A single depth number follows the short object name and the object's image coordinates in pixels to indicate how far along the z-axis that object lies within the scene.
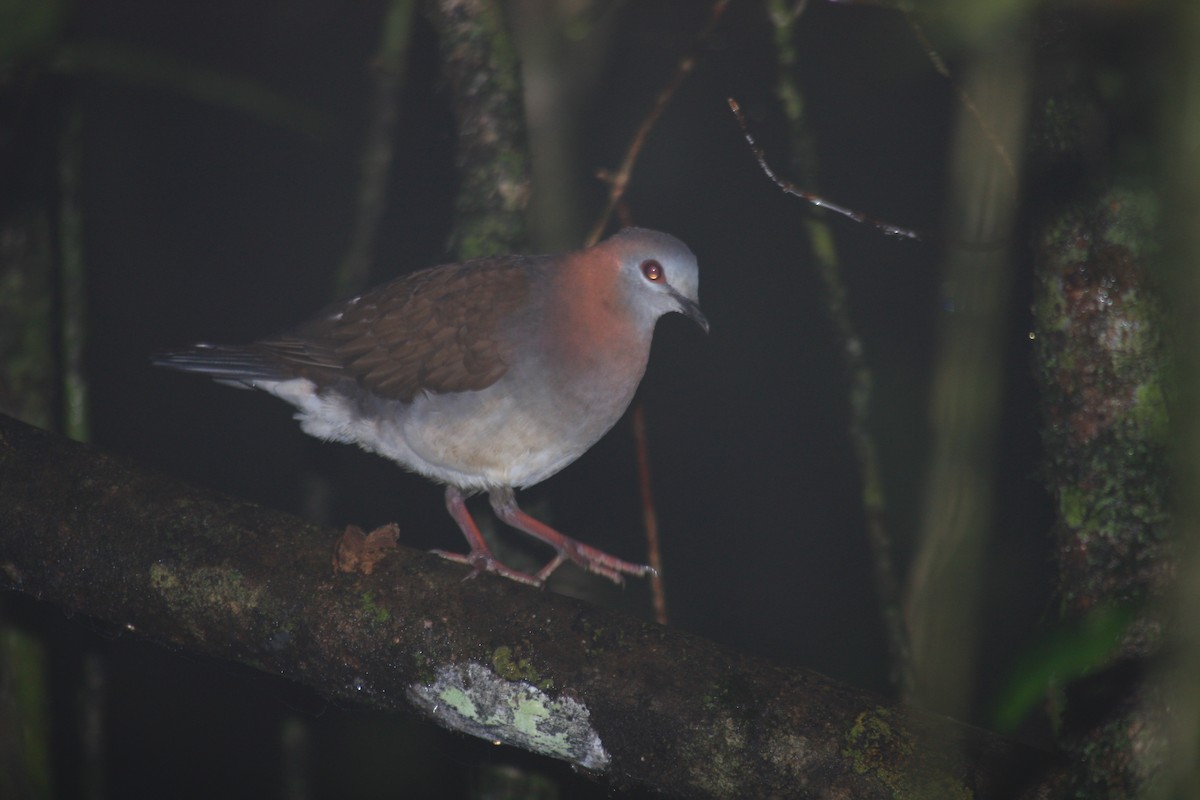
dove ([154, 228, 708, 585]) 5.48
